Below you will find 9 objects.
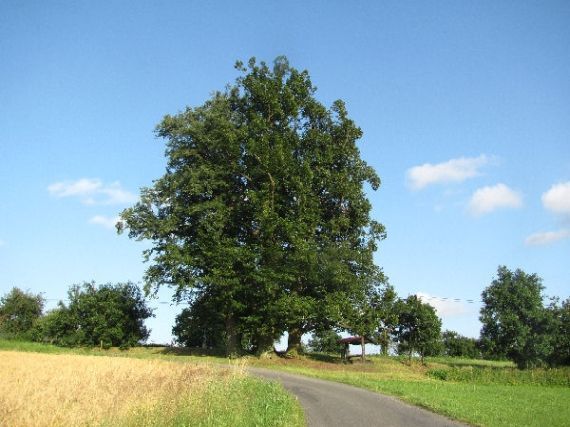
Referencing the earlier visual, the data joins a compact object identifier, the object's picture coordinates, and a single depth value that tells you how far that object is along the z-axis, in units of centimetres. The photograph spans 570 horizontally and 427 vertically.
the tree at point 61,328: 5034
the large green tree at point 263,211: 3769
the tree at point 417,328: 5247
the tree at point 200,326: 4343
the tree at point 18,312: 6456
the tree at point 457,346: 9731
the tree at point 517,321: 6028
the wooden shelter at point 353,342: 4719
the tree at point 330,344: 7825
